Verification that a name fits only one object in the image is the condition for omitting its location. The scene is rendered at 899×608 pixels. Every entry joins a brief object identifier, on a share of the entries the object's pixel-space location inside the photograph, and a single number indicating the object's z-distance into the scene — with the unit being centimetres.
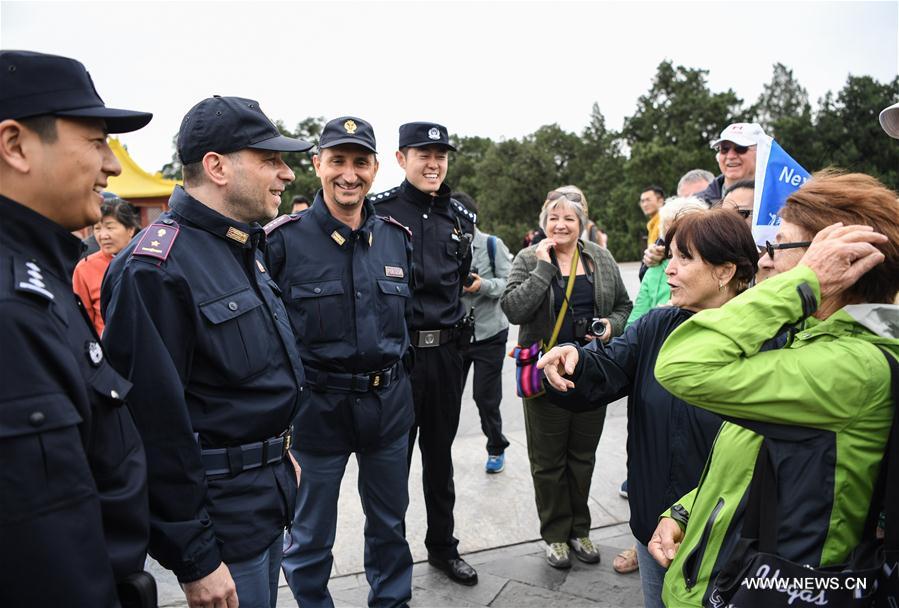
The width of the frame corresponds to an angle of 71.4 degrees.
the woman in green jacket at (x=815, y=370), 138
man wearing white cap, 430
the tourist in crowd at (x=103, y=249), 410
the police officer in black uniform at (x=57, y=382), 114
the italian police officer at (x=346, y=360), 288
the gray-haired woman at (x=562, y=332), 365
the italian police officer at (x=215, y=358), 176
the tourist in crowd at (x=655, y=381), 217
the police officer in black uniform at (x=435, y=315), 356
